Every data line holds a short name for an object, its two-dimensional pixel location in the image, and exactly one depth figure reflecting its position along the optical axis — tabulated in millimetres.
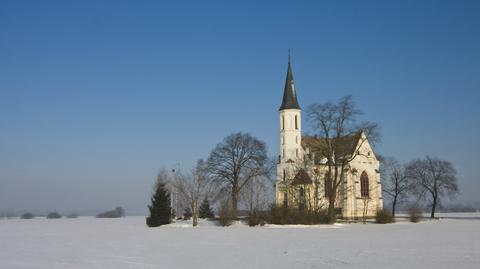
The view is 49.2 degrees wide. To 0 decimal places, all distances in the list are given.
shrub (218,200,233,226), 52625
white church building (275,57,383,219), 60719
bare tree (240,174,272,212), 53875
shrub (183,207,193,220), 65162
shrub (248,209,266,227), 51656
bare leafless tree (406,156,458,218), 72750
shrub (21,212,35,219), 103838
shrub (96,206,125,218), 114038
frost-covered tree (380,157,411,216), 75375
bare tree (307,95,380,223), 55406
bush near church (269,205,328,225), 52969
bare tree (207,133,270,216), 66688
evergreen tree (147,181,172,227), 52625
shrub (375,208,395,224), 56031
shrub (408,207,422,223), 58125
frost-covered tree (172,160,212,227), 55041
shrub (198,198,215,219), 68000
